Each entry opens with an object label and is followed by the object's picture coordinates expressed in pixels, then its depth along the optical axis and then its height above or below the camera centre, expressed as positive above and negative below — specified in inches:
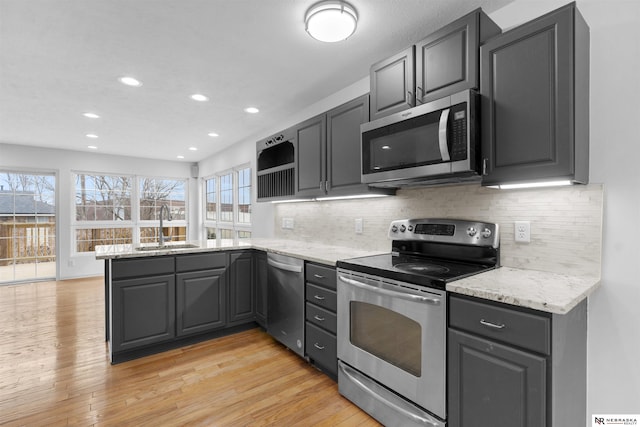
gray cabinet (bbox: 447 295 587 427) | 46.8 -25.6
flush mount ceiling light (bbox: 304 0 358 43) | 71.1 +45.0
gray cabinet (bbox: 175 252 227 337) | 109.3 -29.6
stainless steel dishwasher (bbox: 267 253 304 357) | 99.3 -30.7
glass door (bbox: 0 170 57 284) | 210.4 -10.3
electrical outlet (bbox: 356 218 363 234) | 112.4 -5.2
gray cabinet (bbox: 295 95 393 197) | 95.9 +20.1
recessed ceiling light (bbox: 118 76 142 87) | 110.2 +47.2
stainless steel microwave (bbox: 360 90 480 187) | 63.9 +15.4
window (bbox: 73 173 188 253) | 235.8 +2.0
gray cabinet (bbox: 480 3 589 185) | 54.0 +20.3
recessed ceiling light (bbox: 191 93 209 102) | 127.2 +47.5
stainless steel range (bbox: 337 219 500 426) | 60.1 -23.3
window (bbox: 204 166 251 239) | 203.5 +4.8
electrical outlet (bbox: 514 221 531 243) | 68.9 -4.7
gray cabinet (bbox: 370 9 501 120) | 65.4 +33.8
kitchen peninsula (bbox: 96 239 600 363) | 58.2 -17.5
